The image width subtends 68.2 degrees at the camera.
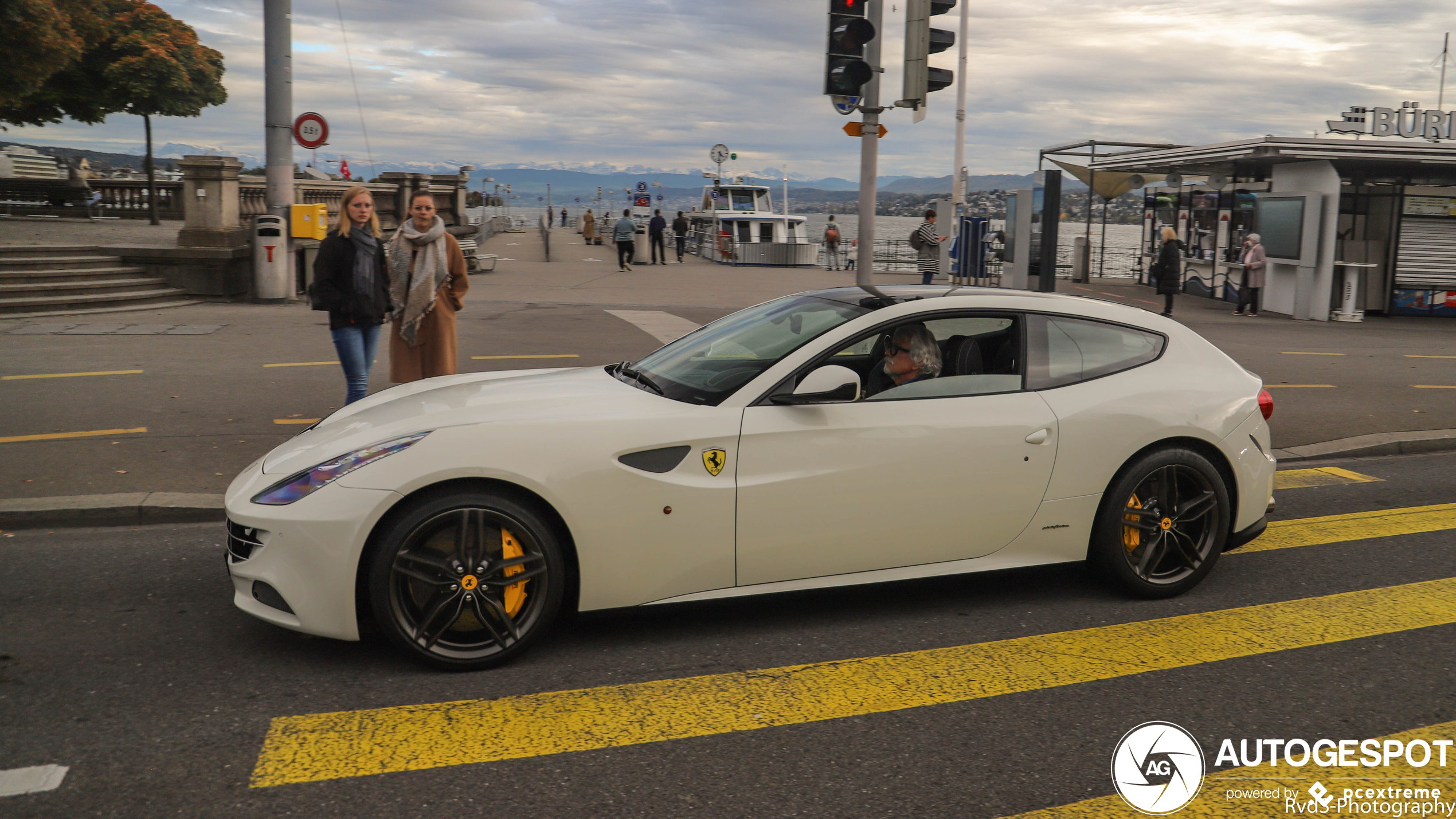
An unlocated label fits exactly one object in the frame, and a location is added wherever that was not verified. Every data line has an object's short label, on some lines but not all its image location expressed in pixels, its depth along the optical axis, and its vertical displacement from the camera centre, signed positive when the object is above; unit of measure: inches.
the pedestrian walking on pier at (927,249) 937.5 +8.1
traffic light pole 377.7 +35.7
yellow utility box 641.6 +13.7
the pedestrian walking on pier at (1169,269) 832.9 -4.5
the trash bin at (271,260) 639.8 -9.7
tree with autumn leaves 1214.9 +188.5
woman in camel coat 298.5 -12.8
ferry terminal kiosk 827.4 +40.4
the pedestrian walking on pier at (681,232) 1544.0 +30.6
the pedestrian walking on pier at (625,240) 1155.3 +12.9
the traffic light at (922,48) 371.2 +72.9
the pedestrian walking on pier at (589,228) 1960.4 +41.4
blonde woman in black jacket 288.0 -8.7
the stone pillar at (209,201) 645.9 +25.0
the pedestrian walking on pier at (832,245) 1590.8 +17.3
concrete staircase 579.8 -25.3
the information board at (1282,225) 861.8 +33.8
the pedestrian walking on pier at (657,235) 1362.0 +21.9
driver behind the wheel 184.1 -16.8
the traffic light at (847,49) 358.9 +69.5
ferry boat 1550.2 +44.9
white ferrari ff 151.9 -33.5
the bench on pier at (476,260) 984.3 -10.8
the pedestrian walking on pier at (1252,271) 869.8 -3.9
